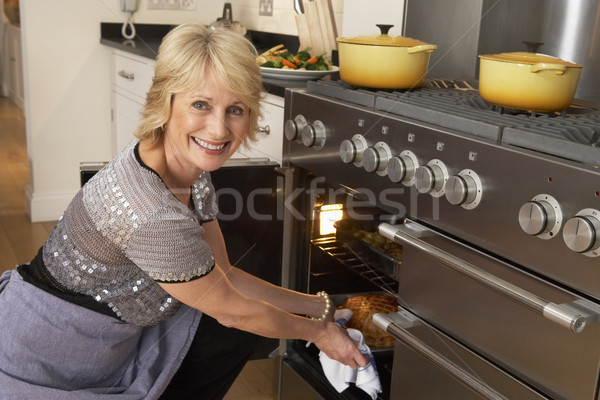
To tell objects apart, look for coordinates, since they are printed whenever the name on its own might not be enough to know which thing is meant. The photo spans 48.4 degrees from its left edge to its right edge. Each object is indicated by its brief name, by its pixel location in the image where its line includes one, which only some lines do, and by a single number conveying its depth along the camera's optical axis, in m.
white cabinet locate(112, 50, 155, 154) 2.97
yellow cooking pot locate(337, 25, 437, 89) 1.49
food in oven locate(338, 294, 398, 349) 1.63
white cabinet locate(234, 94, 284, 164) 1.95
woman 1.22
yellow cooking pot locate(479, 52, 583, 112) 1.23
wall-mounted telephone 3.44
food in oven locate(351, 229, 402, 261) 1.49
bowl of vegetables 2.02
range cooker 1.00
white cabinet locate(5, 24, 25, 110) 6.46
